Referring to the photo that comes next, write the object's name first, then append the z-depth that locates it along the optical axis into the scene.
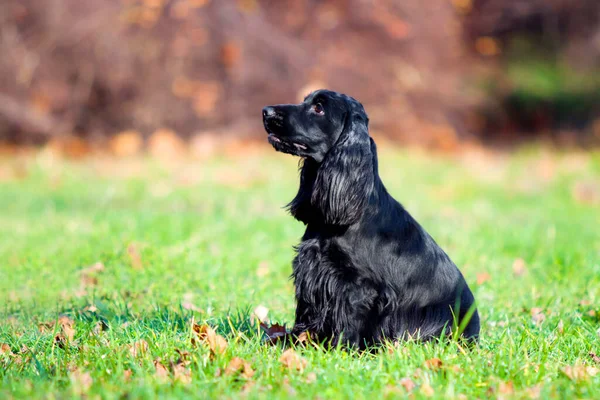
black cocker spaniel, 7.09
